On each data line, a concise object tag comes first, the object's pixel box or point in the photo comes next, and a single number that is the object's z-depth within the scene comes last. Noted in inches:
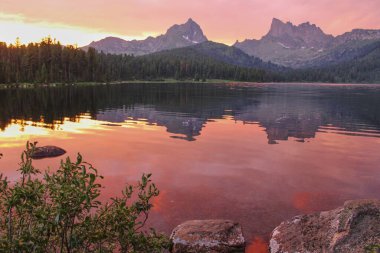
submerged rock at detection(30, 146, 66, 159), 1279.8
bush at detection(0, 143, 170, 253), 342.0
